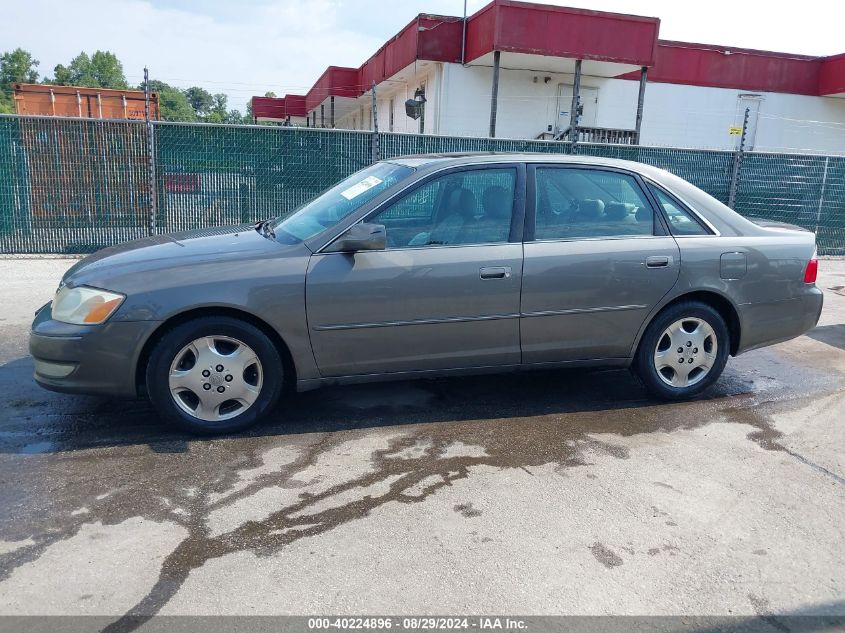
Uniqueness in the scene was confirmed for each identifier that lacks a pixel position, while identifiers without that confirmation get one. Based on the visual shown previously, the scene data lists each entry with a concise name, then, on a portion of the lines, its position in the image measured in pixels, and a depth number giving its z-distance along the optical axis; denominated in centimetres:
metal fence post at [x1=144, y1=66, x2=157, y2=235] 987
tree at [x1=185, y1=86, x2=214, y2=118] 13200
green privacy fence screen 973
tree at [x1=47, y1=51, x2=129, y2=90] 10531
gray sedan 407
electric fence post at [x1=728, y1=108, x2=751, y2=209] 1212
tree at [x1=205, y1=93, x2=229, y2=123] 12669
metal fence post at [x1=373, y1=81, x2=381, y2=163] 1070
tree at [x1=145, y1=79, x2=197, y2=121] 8562
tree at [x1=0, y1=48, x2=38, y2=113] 9775
